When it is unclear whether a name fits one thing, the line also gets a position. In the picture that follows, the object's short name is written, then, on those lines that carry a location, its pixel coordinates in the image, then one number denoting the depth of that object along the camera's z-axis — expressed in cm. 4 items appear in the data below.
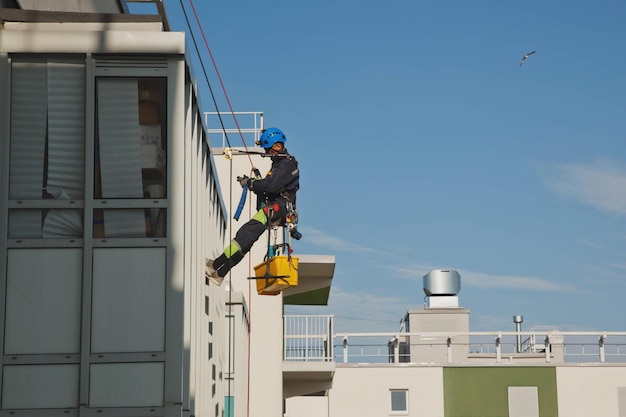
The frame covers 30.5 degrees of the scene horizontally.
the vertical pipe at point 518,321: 5125
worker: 1359
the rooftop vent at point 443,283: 5094
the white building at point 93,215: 1027
